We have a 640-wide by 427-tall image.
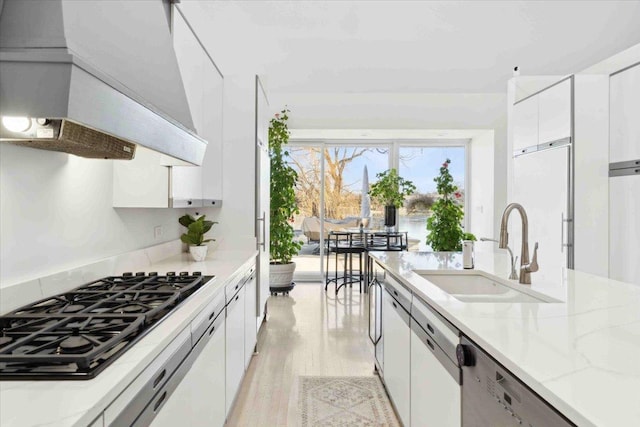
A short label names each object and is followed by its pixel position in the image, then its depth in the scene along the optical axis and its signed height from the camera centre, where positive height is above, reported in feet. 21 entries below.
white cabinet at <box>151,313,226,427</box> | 4.37 -2.17
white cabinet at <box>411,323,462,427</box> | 4.60 -2.13
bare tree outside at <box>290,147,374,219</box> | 22.82 +1.83
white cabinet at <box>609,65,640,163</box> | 10.80 +2.78
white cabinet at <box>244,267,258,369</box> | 9.44 -2.45
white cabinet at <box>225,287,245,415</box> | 7.36 -2.50
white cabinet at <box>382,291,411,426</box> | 6.76 -2.49
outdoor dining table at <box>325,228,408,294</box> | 19.24 -1.34
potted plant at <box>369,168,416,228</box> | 20.70 +1.19
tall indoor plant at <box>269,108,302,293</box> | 17.62 +0.41
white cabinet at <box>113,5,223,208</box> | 7.55 +1.00
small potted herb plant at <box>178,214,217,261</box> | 9.50 -0.52
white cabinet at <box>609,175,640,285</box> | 10.71 -0.24
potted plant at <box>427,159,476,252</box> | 16.40 -0.40
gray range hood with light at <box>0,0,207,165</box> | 2.91 +1.15
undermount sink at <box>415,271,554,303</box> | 6.79 -1.15
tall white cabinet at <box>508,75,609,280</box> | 11.71 +1.27
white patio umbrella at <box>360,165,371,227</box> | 22.88 +0.91
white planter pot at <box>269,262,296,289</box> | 18.56 -2.66
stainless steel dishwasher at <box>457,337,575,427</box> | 2.79 -1.42
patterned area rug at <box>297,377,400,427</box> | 8.15 -3.98
